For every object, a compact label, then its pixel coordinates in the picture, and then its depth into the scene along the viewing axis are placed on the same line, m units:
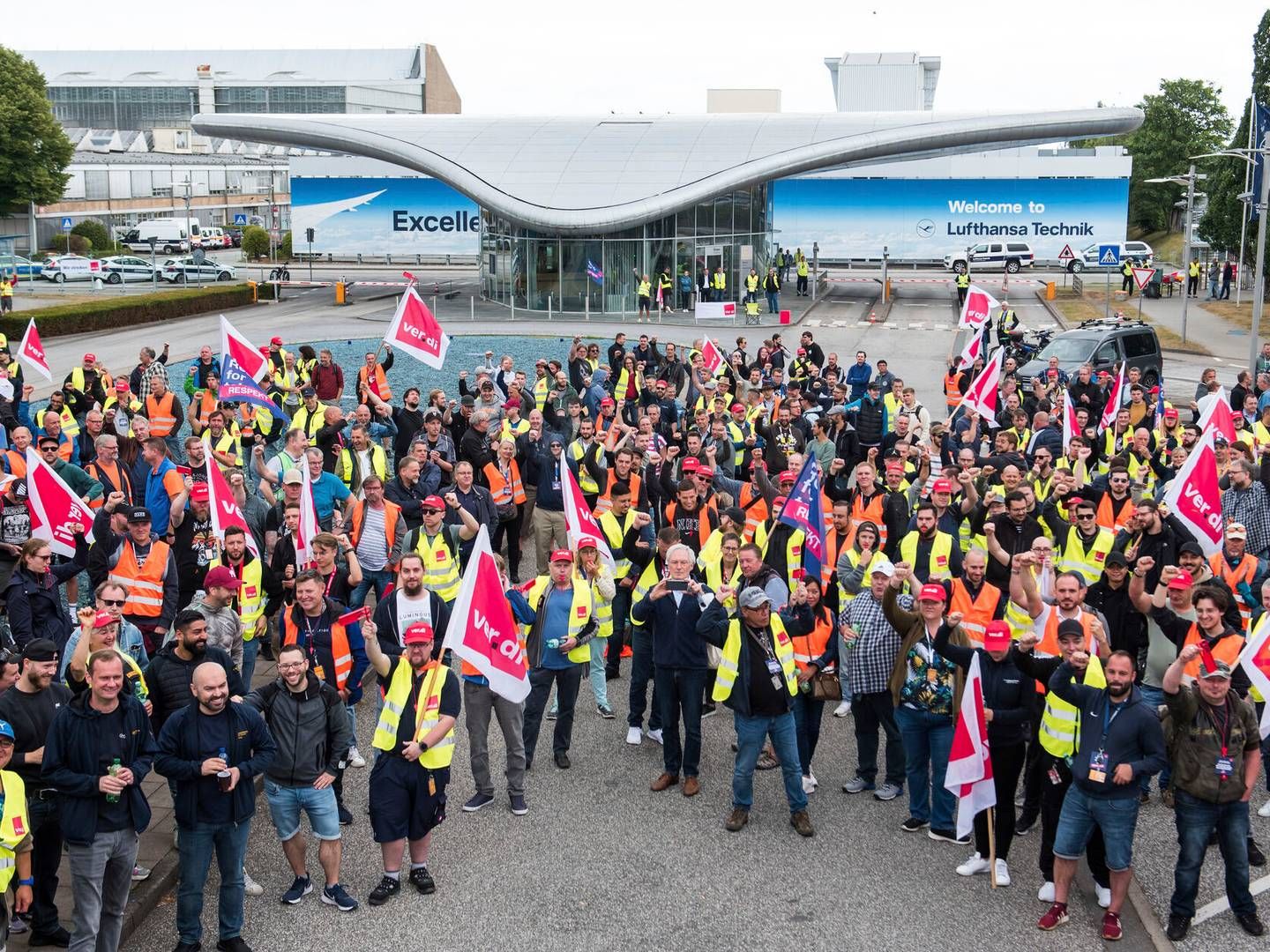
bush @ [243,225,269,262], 72.25
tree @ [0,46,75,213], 70.00
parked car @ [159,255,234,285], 58.69
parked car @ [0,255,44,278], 59.62
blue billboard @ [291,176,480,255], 64.62
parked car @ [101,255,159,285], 59.19
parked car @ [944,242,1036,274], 61.19
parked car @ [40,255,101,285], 60.38
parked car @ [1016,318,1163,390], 27.31
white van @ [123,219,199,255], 76.31
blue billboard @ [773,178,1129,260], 62.97
